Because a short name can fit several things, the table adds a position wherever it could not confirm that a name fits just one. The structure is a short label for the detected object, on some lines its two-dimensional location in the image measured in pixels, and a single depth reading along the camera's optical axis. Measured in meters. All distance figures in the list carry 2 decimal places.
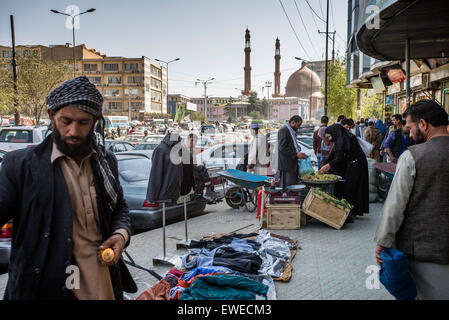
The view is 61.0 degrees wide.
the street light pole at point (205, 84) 70.61
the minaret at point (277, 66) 123.06
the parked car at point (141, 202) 7.12
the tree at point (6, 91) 25.00
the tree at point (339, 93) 36.78
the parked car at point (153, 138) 16.83
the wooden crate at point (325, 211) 7.10
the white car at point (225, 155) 10.59
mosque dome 131.50
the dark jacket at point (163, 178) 5.63
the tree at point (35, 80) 27.28
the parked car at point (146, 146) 14.70
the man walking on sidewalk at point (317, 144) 12.23
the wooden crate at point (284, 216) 7.11
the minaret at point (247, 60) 111.38
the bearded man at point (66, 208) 1.73
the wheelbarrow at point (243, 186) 8.09
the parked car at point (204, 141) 13.80
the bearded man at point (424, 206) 2.46
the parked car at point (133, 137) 24.34
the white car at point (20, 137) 13.78
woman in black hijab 7.77
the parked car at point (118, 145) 14.42
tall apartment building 85.94
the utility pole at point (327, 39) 29.41
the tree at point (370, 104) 27.49
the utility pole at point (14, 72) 22.64
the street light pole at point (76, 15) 27.22
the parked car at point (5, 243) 4.93
